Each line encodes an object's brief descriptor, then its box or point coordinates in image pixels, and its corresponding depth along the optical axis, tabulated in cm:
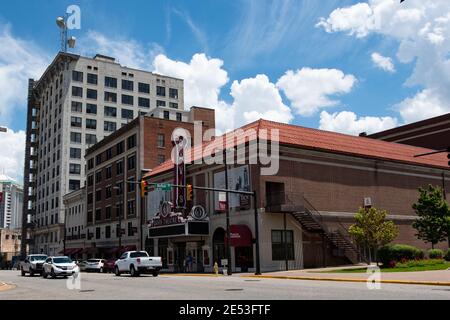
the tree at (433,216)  4000
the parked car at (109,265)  5135
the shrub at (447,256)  3912
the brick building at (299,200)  4159
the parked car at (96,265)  5356
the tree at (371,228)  3672
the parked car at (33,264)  4050
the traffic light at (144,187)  3093
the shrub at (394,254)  3544
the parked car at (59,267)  3497
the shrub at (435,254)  3944
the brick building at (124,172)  6450
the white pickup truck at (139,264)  3506
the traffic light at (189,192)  3124
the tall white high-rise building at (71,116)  9812
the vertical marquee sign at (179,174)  5116
